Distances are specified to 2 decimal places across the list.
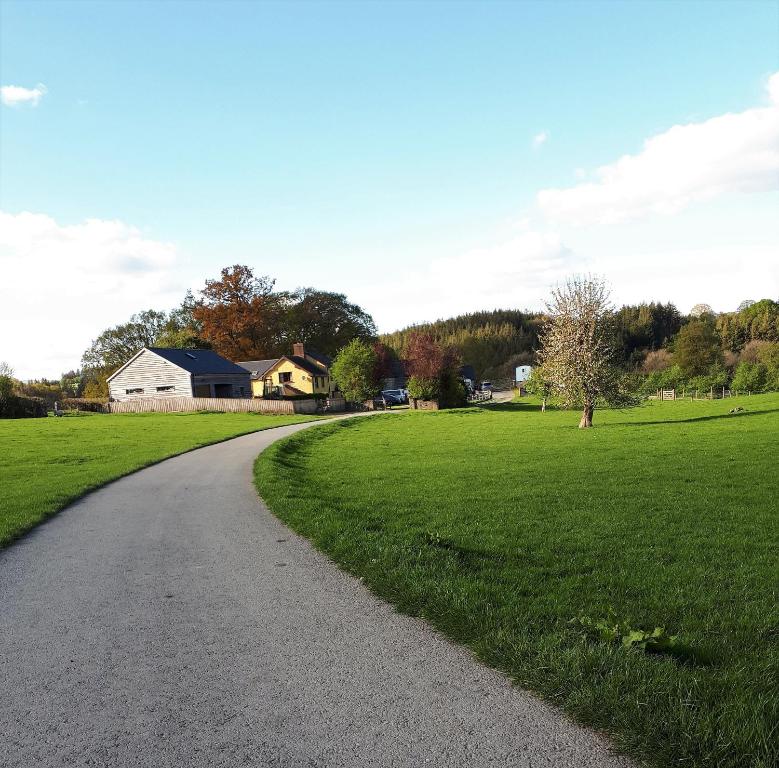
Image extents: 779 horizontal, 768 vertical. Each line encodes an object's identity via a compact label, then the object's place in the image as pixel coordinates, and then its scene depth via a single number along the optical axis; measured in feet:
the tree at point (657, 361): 283.53
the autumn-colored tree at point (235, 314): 251.60
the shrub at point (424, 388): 169.27
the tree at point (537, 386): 148.05
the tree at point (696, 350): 237.86
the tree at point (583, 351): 102.17
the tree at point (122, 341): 293.84
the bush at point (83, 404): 178.73
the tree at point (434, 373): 168.04
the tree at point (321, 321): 286.46
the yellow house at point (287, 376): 222.07
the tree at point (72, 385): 294.13
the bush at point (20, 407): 145.89
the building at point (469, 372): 372.31
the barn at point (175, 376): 175.32
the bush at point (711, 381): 205.16
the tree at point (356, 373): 183.11
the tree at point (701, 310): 415.74
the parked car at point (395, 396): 216.74
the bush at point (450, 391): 171.22
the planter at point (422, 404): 168.76
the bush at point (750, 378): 196.03
